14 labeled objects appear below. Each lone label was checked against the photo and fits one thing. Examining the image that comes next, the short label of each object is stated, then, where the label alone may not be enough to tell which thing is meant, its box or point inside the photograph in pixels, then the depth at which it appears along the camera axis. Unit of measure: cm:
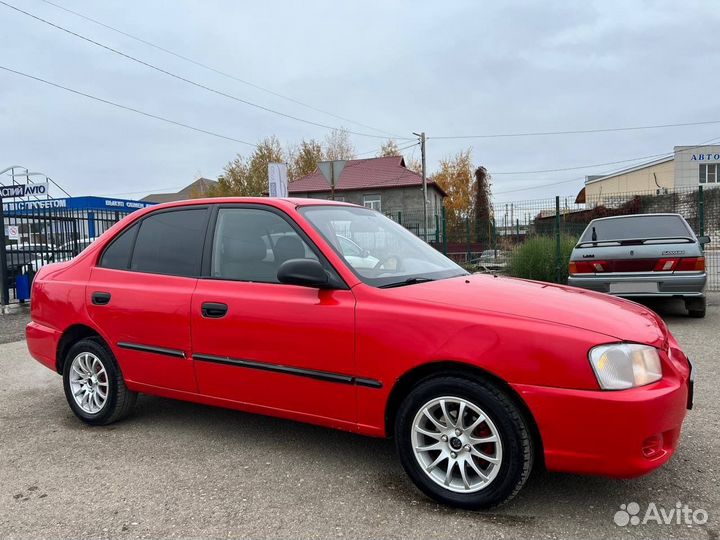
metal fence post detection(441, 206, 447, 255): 1396
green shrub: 1145
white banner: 1185
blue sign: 2175
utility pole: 3369
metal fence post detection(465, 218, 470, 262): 1375
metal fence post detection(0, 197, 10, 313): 1102
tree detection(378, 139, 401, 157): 5478
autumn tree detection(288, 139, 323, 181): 4900
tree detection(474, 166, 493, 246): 1352
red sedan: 254
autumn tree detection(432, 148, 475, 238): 4694
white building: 4497
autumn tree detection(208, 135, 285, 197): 4519
